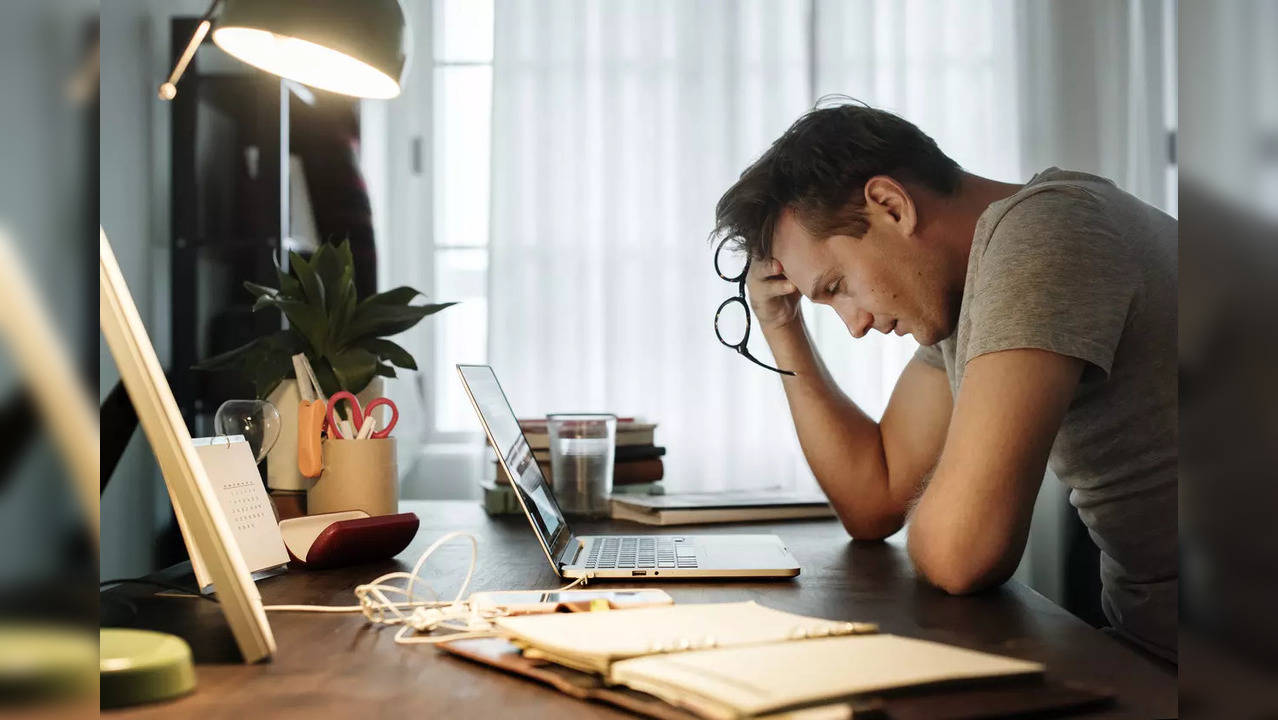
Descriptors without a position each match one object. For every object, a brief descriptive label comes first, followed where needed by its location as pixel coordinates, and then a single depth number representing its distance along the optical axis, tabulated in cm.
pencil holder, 121
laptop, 99
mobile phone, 77
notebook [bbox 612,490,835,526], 147
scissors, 122
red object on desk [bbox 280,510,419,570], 103
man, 95
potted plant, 125
